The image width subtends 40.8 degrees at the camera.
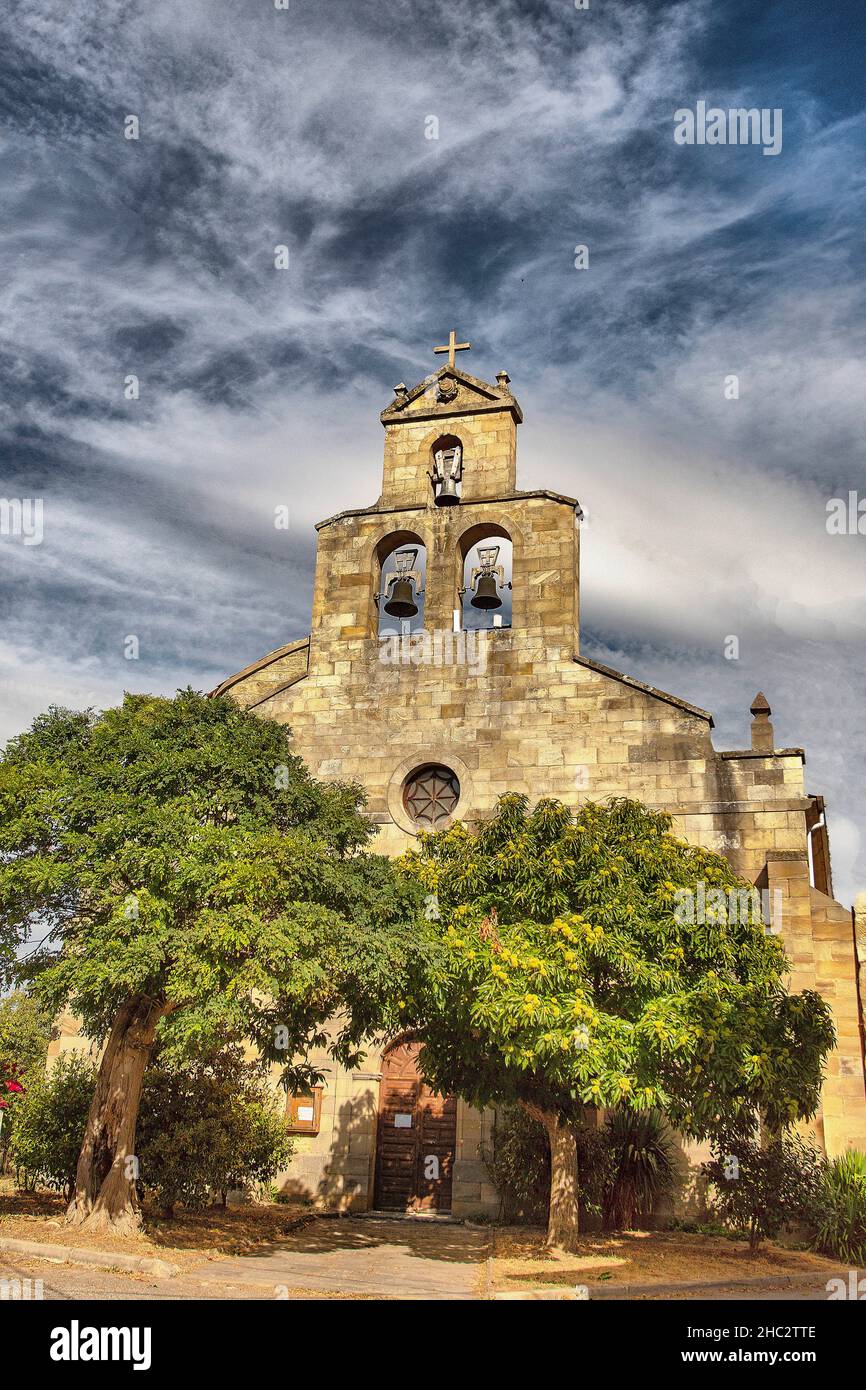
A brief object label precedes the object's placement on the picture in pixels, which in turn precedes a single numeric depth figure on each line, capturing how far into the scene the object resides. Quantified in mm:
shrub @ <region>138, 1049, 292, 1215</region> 15422
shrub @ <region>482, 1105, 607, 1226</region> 16594
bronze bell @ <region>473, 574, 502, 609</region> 21312
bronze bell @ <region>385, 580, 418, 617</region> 21734
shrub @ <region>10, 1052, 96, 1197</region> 15922
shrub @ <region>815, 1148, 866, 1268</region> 15148
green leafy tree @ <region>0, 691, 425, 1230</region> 12414
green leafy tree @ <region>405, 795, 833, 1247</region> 13055
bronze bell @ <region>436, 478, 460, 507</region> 22344
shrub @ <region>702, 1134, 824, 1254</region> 15570
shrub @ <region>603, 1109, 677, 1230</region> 16766
